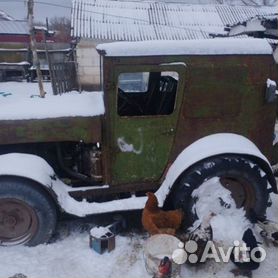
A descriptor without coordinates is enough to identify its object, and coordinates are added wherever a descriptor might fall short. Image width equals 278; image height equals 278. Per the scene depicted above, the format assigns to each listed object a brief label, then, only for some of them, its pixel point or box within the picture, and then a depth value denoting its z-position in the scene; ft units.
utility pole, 30.19
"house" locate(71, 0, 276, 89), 45.09
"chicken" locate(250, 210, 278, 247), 12.85
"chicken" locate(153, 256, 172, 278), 10.77
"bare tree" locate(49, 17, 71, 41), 78.95
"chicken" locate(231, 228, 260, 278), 11.58
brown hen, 12.41
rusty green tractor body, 12.16
